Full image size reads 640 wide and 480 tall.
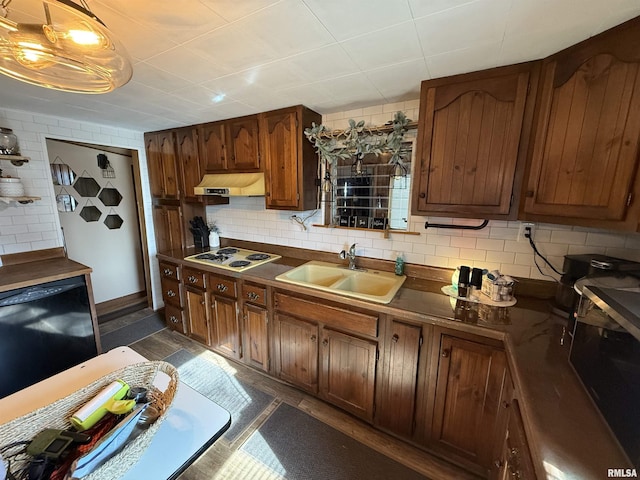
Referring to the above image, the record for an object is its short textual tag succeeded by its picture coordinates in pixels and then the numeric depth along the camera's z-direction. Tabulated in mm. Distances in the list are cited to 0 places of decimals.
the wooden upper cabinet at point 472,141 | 1396
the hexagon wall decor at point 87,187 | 3032
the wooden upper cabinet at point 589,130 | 1059
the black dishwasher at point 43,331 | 1866
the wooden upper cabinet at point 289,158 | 2086
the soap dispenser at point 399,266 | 2029
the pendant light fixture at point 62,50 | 767
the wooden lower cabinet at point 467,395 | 1331
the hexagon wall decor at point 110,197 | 3229
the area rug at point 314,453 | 1479
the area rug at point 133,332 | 2746
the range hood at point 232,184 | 2246
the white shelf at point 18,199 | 2138
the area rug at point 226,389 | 1832
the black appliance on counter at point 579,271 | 1178
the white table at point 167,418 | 733
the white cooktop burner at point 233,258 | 2318
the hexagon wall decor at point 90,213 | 3110
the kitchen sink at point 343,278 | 1909
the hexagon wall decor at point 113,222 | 3321
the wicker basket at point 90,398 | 626
